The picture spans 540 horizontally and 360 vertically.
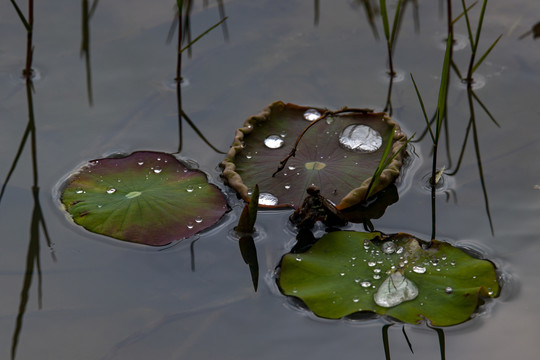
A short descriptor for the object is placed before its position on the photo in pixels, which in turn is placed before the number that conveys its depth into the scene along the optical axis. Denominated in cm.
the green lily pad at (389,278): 368
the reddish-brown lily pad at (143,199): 427
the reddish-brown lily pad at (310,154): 450
